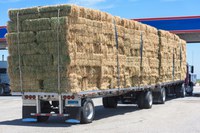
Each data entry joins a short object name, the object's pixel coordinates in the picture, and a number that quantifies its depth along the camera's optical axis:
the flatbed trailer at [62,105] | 13.61
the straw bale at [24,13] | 14.19
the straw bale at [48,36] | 13.41
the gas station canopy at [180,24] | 35.94
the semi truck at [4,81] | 37.85
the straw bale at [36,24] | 13.80
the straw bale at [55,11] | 13.55
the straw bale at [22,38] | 14.16
